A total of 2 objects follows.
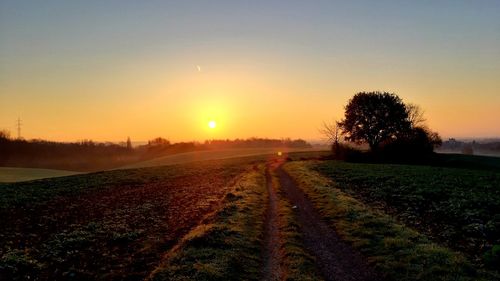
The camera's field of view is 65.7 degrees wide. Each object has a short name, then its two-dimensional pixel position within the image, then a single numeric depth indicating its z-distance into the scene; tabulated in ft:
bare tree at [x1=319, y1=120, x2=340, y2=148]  329.56
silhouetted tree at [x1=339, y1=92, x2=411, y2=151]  321.11
